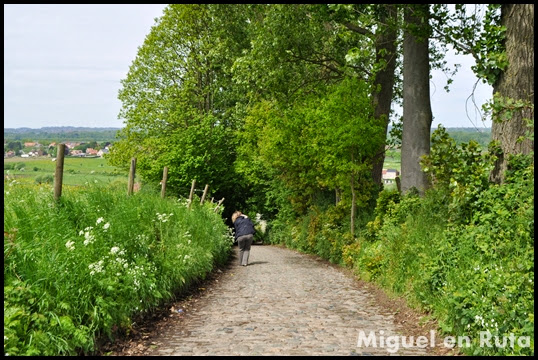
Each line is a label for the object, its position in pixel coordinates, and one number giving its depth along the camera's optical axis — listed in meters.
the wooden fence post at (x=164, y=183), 16.99
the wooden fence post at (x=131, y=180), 13.84
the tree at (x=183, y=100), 39.88
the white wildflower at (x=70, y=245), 8.27
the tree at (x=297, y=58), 21.66
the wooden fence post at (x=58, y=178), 10.32
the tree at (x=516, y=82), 11.29
